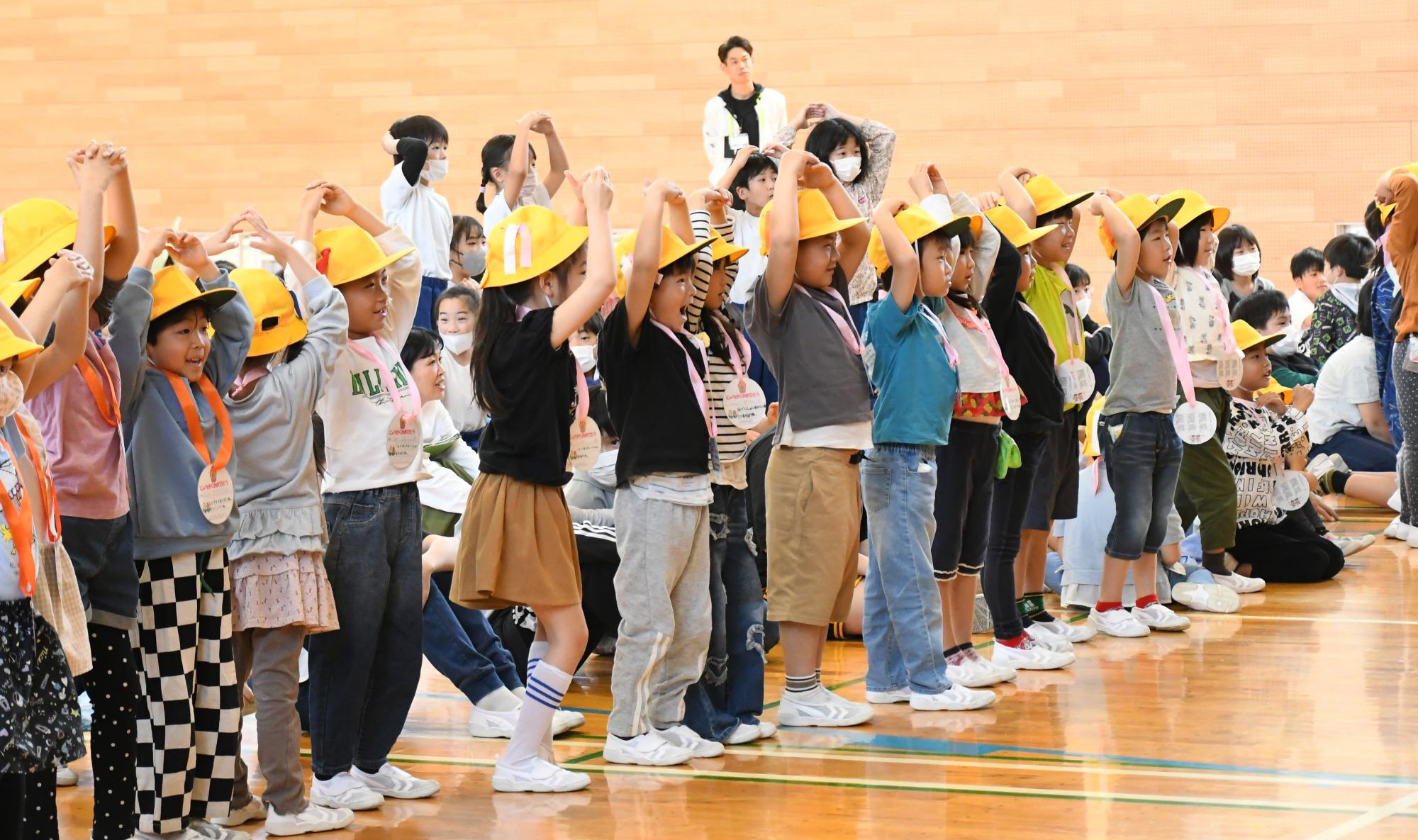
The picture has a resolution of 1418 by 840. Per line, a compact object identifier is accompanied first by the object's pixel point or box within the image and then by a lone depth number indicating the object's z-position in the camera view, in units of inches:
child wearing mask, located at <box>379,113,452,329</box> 654.5
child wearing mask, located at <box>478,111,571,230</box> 529.7
